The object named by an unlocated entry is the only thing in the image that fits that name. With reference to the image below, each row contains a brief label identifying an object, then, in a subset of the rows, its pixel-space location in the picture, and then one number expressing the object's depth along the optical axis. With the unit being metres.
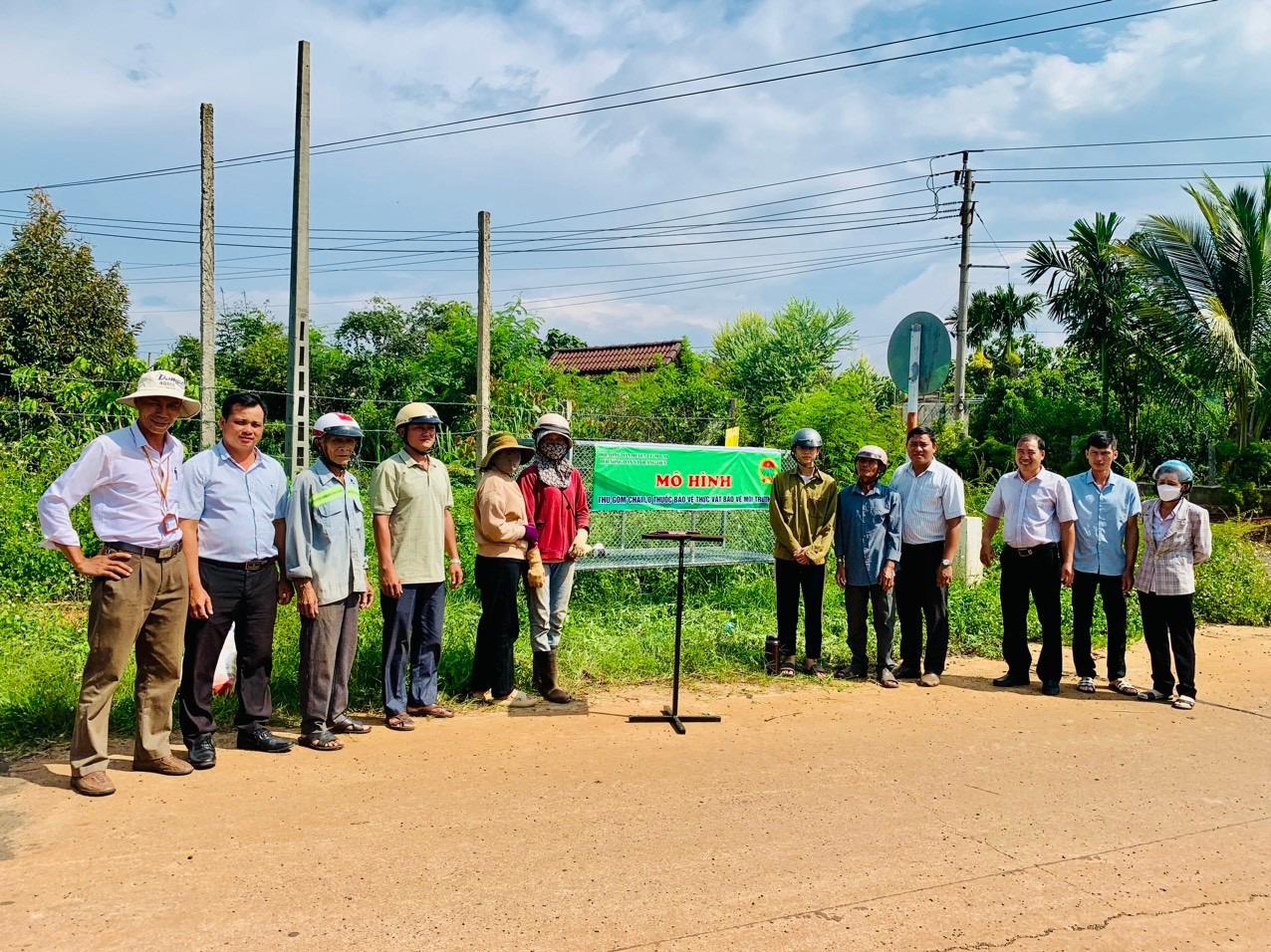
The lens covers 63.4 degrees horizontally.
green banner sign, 8.94
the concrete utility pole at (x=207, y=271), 11.05
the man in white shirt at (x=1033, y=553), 7.33
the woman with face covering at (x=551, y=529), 6.71
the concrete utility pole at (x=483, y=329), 12.71
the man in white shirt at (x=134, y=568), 4.70
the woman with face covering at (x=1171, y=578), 7.05
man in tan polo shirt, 5.97
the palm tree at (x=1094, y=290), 20.66
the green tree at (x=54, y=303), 16.42
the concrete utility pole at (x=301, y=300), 9.77
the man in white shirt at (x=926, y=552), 7.46
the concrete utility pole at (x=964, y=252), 26.55
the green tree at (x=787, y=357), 27.53
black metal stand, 6.20
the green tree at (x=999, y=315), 37.59
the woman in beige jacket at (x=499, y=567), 6.47
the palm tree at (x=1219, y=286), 18.52
